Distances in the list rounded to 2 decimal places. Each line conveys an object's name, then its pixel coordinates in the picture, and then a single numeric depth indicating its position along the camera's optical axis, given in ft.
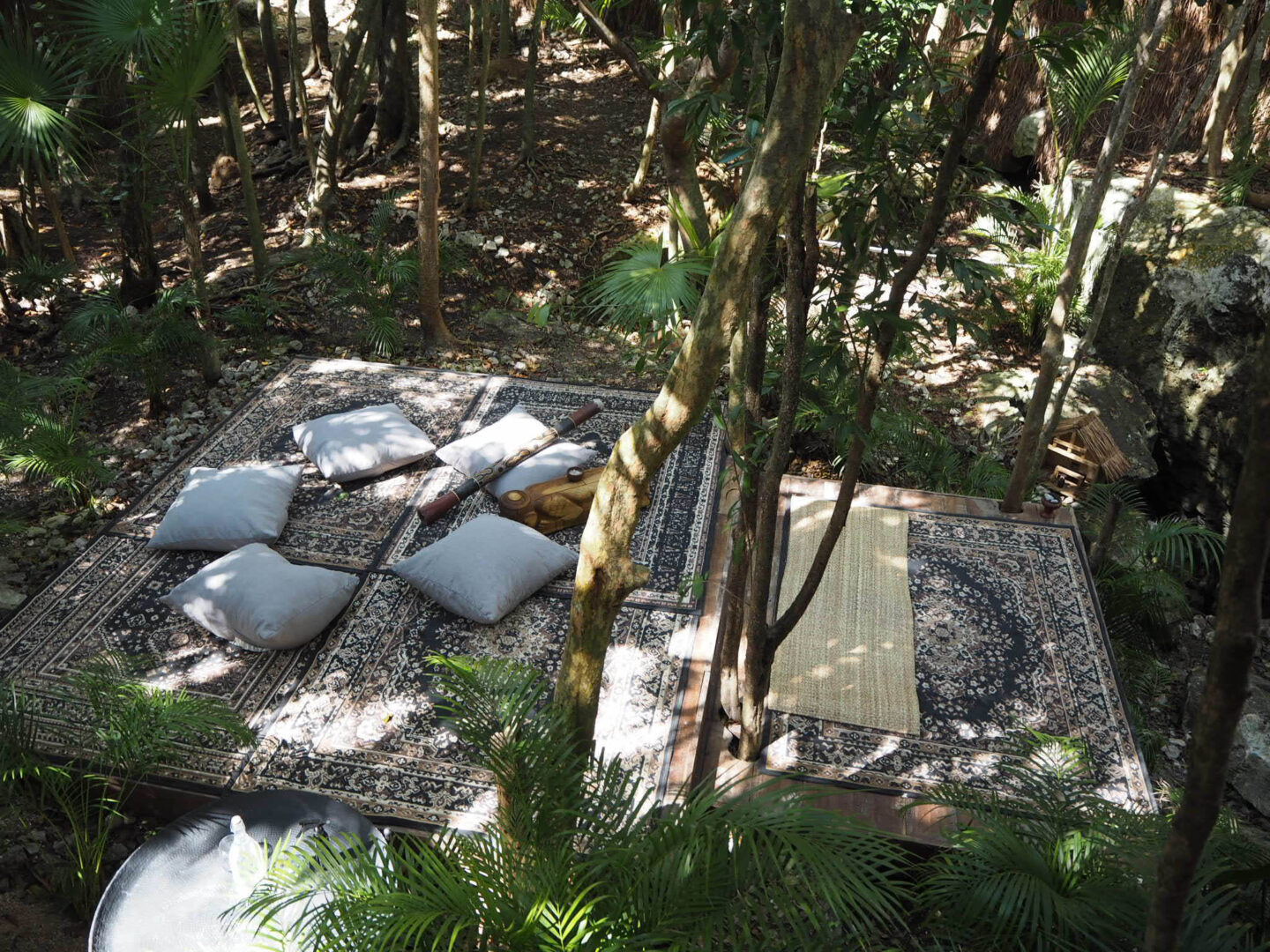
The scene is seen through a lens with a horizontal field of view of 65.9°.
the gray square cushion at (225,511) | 12.76
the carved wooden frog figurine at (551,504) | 13.55
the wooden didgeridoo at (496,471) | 13.71
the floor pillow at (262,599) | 11.27
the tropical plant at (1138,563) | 14.65
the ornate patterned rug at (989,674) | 10.58
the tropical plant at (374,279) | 18.60
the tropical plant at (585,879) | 6.06
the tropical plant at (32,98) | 13.26
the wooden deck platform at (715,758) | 9.93
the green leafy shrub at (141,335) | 15.75
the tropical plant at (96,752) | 9.14
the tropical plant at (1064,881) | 6.32
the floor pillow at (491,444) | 14.60
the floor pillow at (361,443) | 14.39
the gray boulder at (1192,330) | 18.08
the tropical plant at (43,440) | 13.30
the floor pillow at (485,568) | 11.82
